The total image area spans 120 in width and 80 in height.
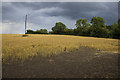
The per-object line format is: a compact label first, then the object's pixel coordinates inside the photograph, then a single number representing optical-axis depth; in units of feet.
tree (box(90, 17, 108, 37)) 160.42
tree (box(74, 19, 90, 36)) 189.41
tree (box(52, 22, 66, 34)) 265.95
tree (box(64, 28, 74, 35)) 206.40
